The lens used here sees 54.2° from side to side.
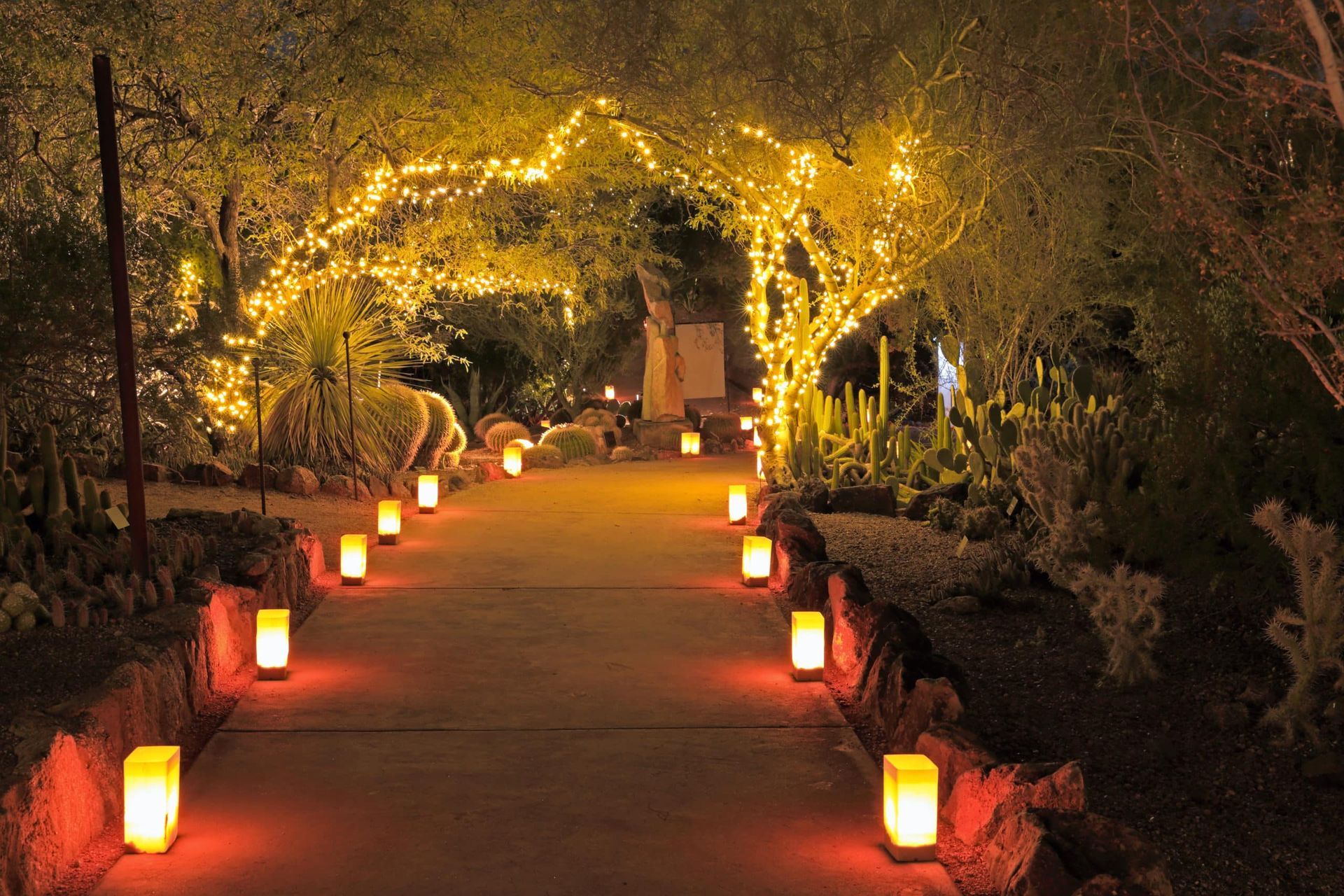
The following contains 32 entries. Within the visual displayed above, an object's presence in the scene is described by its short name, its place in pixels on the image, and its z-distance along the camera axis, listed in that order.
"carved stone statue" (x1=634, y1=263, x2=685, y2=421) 18.77
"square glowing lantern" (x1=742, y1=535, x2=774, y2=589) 8.21
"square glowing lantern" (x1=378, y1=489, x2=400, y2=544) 9.67
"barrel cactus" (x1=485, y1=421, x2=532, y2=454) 17.69
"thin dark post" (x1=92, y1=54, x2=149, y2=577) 6.37
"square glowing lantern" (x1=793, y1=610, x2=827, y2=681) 6.08
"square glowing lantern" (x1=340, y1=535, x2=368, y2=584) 8.05
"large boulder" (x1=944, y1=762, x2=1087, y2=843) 3.76
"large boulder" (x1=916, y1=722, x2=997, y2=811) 4.24
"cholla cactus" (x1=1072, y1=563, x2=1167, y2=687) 5.25
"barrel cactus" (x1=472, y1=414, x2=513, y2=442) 19.58
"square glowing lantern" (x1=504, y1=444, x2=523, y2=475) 14.27
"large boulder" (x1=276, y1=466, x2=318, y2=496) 11.55
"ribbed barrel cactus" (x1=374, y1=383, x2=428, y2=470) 13.41
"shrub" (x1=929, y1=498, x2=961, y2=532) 9.65
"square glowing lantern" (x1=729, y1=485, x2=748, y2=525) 10.83
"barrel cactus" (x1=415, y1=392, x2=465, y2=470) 14.57
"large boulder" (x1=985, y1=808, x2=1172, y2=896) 3.29
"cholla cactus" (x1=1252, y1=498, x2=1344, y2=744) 4.47
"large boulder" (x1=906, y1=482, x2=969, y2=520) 10.27
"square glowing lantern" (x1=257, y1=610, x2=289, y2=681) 6.01
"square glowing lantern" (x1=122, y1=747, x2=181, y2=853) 4.07
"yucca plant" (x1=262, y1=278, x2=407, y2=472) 12.50
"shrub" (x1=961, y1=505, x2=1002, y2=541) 8.75
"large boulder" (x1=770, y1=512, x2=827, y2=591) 8.09
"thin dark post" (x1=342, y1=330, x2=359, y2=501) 11.13
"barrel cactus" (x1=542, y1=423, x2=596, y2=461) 16.52
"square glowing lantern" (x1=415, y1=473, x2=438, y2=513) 11.30
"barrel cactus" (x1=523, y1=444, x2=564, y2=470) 15.52
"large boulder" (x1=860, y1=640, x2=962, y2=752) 4.73
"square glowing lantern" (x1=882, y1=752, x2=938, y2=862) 4.08
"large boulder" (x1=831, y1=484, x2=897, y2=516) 10.71
